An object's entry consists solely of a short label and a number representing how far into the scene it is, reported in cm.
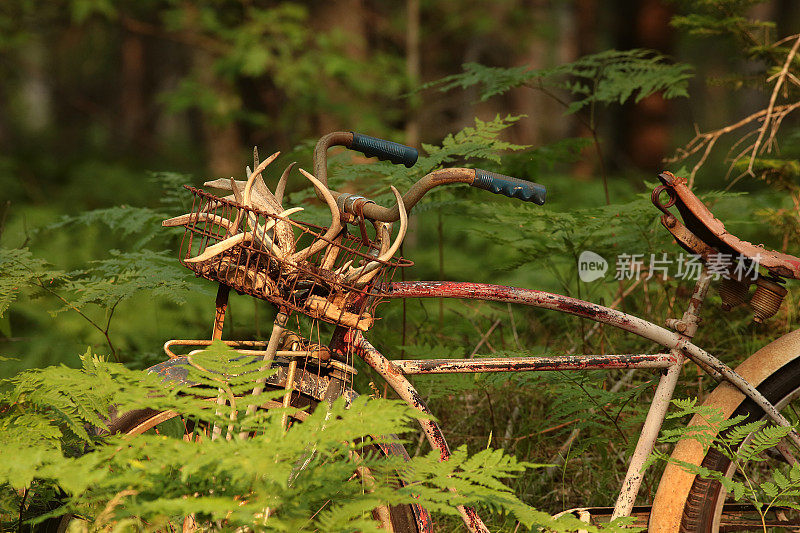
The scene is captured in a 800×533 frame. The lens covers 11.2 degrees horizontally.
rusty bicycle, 666
